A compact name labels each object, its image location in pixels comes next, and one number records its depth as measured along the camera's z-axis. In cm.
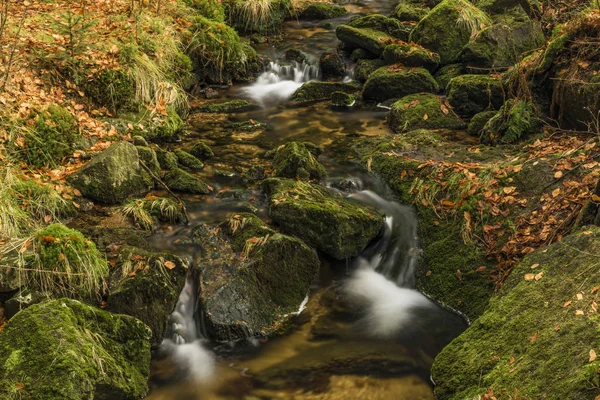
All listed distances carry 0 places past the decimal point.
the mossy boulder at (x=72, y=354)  434
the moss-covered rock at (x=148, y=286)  568
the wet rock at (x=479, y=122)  952
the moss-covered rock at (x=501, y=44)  1118
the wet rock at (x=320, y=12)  1588
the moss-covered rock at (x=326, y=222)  688
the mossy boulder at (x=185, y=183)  807
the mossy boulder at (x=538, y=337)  411
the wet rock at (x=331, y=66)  1277
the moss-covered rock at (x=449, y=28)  1226
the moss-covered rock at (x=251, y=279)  596
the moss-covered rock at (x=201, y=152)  930
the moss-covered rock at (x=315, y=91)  1188
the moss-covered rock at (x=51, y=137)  783
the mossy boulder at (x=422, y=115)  1002
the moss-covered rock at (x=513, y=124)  857
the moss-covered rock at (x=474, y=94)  982
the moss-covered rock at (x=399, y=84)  1127
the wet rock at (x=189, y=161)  892
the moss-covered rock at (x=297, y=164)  832
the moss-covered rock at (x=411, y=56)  1173
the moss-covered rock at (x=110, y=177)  753
